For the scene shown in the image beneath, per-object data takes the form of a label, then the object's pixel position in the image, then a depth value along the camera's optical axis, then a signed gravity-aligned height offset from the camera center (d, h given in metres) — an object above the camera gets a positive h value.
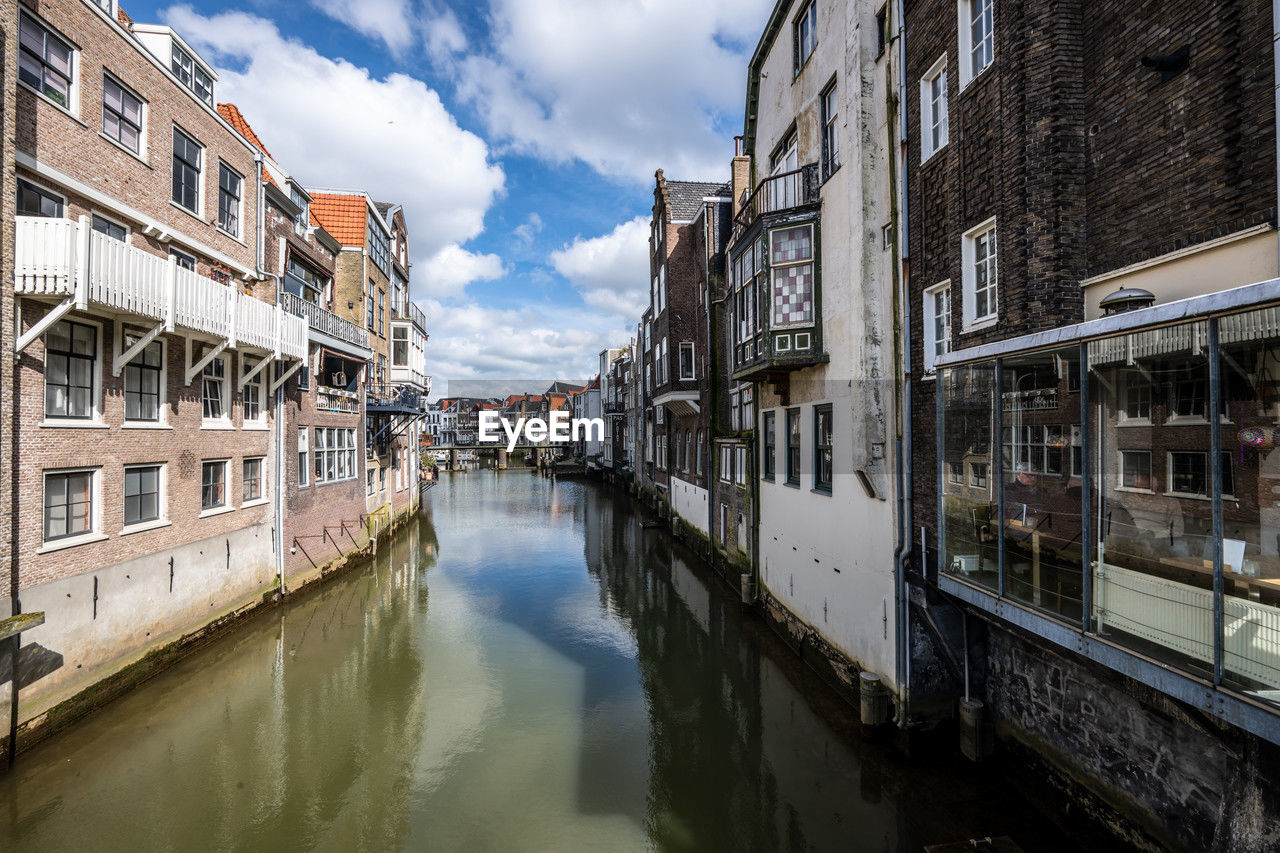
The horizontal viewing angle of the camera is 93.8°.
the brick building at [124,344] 9.05 +1.76
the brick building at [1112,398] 4.39 +0.32
